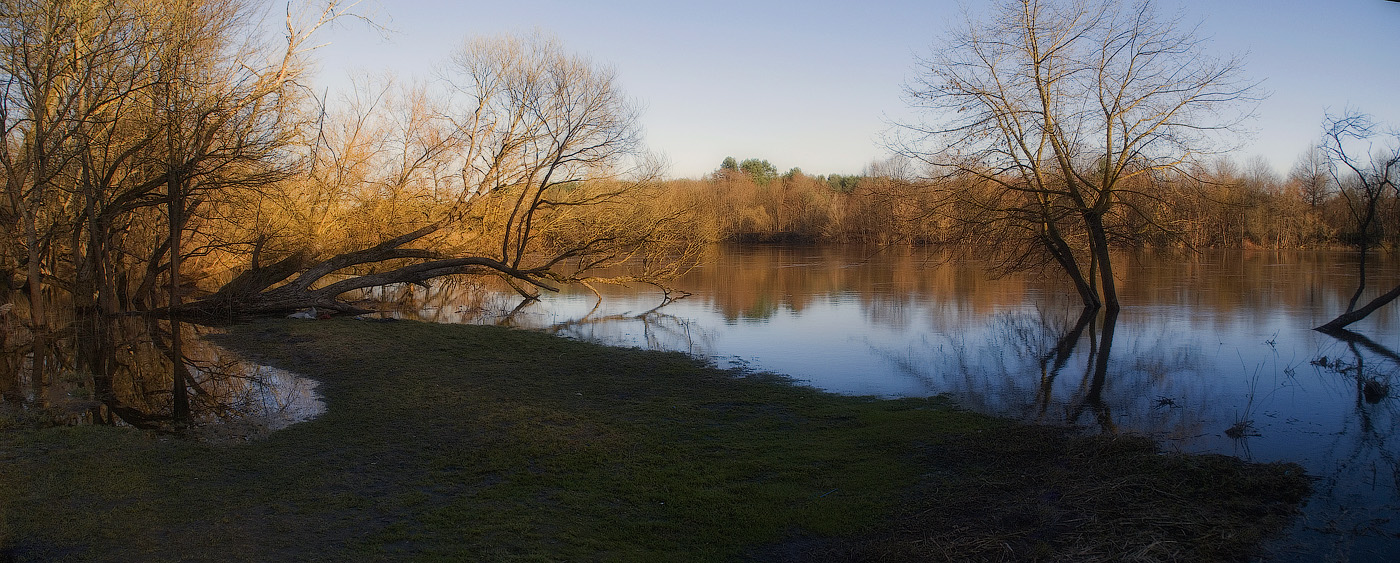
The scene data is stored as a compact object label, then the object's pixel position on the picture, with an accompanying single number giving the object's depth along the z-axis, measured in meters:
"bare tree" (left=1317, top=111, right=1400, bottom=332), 12.88
